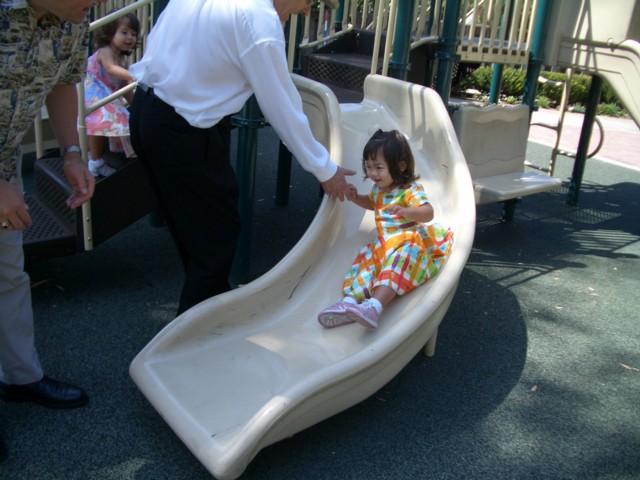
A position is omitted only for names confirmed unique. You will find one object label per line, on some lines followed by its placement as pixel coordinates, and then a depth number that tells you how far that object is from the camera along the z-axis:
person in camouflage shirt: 1.86
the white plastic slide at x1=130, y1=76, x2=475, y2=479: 2.26
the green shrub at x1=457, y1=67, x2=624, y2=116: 14.52
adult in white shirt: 2.27
